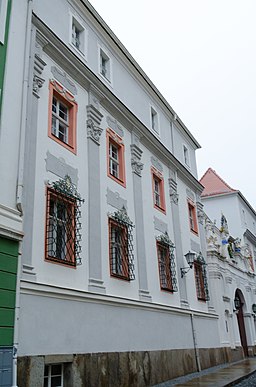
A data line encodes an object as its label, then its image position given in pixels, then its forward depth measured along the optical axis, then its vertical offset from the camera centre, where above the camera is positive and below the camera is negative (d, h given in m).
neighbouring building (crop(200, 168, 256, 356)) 20.42 +5.02
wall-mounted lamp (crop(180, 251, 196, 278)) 16.70 +3.63
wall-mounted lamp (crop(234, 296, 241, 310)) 22.94 +2.81
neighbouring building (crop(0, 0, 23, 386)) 7.58 +2.73
